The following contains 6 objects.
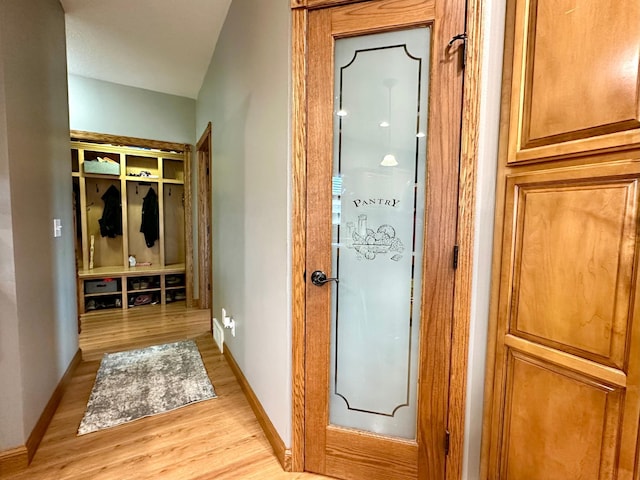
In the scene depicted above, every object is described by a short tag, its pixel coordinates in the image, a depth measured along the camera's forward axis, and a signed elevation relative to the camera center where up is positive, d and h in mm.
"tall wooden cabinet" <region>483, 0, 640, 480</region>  807 -73
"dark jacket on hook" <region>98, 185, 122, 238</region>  4035 +58
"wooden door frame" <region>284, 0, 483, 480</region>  1114 -12
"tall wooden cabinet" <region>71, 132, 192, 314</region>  3791 -29
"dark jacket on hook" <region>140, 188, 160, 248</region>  4266 +14
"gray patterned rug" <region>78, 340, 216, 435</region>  1891 -1252
